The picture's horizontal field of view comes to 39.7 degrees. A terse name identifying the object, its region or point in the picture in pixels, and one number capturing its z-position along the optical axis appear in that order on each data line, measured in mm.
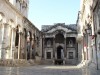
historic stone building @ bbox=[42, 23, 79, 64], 33061
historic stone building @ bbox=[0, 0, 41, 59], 17147
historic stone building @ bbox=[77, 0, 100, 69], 11320
